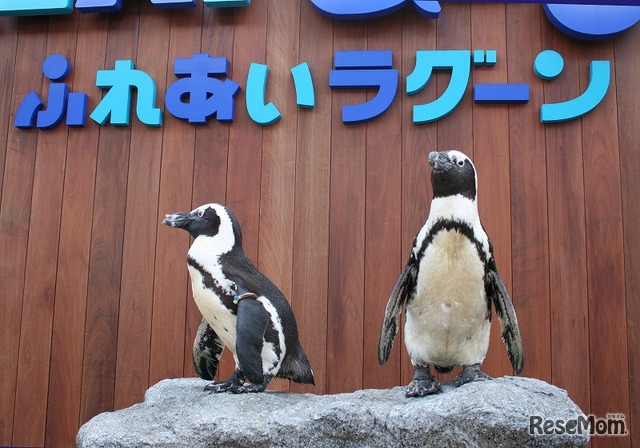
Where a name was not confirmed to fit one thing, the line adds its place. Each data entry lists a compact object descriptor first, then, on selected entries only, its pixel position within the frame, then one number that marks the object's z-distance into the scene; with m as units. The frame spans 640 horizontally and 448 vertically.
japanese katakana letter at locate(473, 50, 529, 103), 3.20
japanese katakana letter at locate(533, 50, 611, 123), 3.17
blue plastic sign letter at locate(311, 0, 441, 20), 3.27
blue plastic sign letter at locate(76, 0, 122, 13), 3.47
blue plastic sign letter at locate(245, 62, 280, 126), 3.32
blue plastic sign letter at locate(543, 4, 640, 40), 3.17
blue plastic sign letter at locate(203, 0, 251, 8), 3.38
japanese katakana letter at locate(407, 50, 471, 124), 3.21
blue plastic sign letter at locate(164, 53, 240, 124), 3.36
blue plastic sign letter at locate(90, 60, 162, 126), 3.40
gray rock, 1.60
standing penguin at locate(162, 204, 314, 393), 2.01
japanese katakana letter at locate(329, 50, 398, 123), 3.26
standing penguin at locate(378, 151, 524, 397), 1.96
